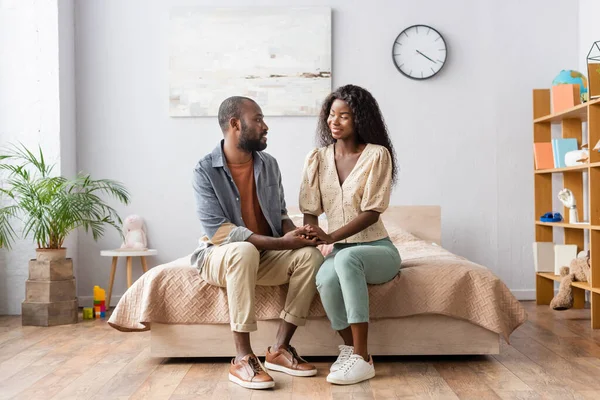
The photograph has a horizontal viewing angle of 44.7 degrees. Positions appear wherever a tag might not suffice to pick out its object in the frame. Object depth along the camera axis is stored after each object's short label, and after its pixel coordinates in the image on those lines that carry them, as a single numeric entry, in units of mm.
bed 2742
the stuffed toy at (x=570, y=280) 3779
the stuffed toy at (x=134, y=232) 4465
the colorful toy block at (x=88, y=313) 4027
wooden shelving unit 4133
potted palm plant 3861
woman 2504
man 2525
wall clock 4496
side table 4277
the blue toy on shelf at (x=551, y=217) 4199
